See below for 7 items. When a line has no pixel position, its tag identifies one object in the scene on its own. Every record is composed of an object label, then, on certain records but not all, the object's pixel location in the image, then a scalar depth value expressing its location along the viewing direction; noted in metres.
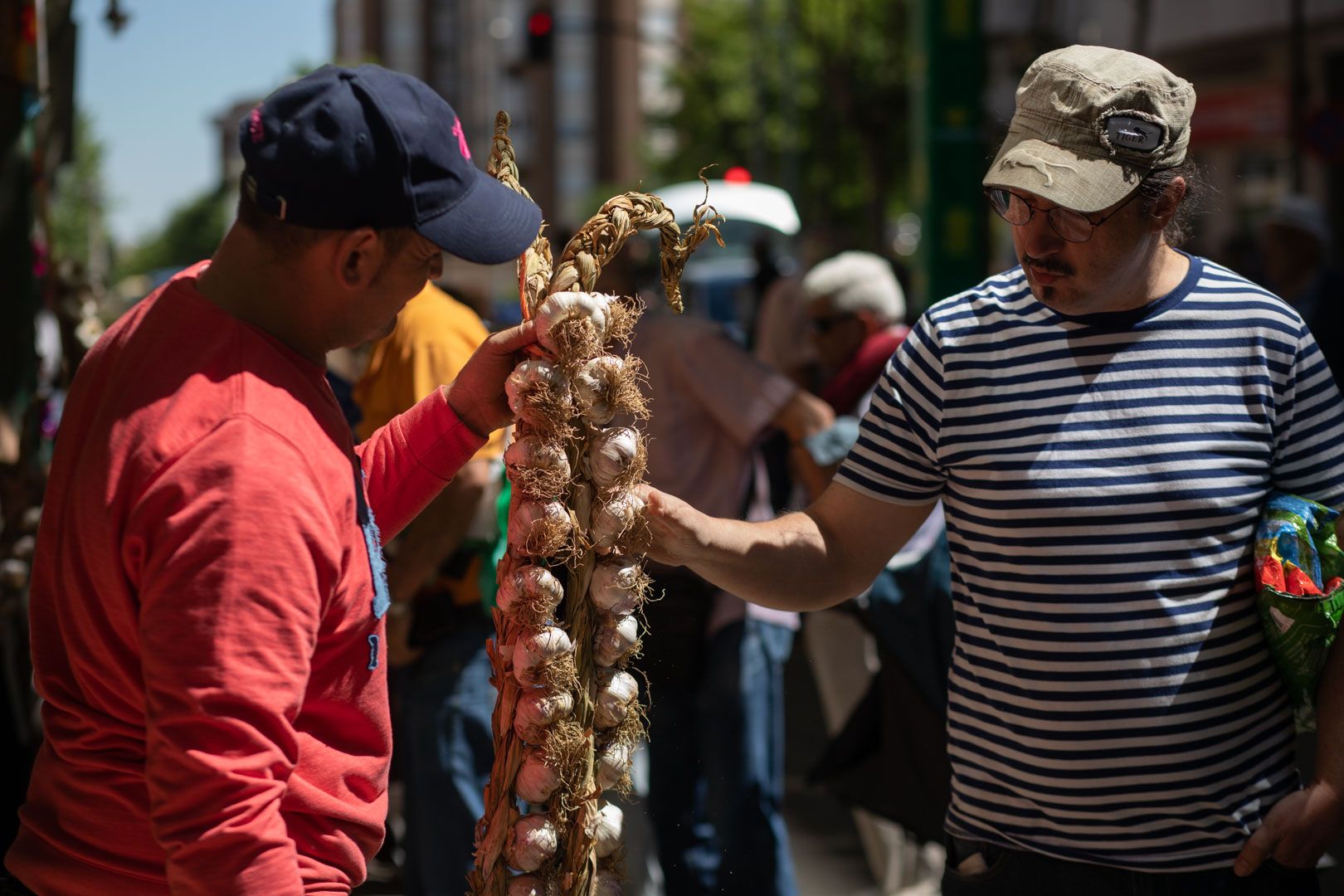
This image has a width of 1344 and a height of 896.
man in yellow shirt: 3.59
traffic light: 20.33
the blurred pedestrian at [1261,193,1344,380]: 7.12
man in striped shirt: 2.24
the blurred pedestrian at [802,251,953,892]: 3.97
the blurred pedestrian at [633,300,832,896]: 4.05
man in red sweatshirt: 1.46
